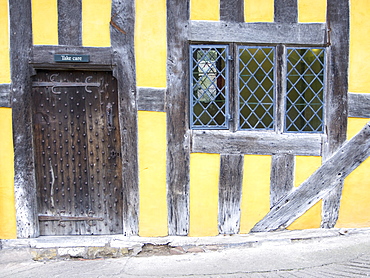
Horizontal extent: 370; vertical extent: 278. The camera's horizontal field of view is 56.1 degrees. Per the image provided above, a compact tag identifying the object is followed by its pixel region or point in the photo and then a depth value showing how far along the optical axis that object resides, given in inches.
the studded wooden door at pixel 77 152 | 143.3
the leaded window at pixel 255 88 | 140.6
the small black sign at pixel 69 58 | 135.5
